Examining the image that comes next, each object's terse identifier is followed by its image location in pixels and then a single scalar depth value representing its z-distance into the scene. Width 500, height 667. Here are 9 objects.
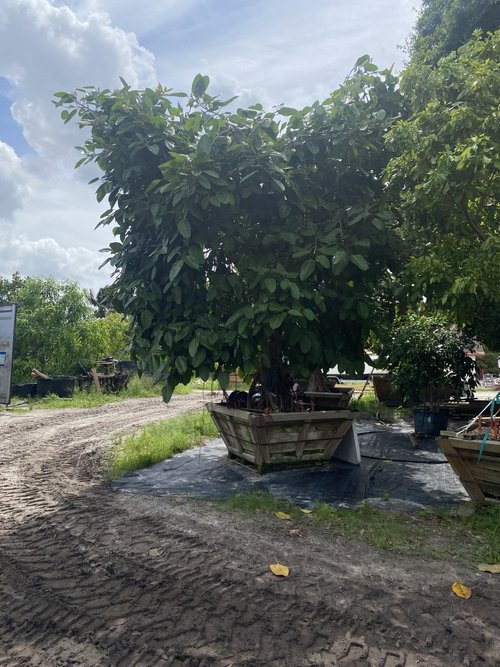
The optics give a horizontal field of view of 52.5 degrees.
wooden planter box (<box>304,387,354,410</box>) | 7.27
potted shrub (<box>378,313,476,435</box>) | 7.89
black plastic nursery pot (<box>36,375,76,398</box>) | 14.93
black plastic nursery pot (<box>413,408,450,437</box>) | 7.99
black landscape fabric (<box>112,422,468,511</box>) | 4.79
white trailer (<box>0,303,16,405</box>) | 6.02
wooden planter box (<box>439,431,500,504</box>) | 3.99
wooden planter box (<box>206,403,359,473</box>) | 5.45
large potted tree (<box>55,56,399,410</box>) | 4.73
